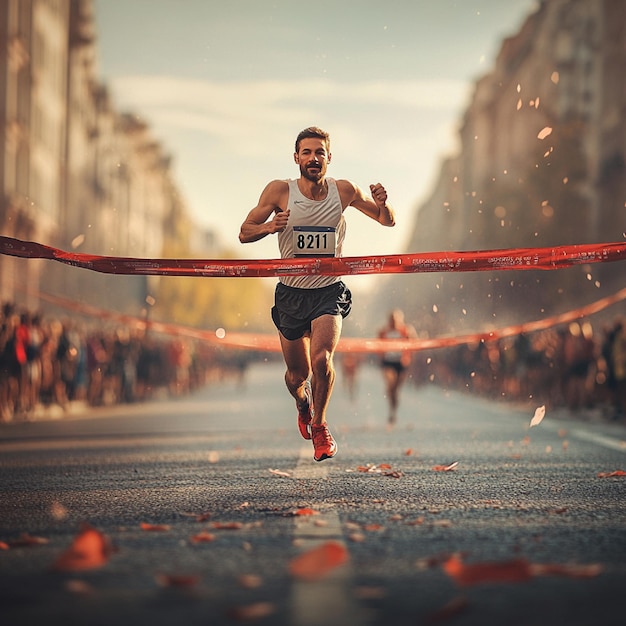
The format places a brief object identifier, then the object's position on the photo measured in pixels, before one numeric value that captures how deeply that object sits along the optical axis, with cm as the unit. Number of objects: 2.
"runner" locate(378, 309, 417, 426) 1747
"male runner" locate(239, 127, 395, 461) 803
